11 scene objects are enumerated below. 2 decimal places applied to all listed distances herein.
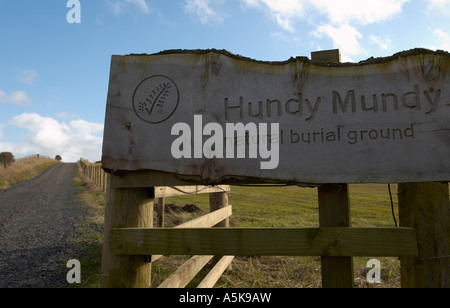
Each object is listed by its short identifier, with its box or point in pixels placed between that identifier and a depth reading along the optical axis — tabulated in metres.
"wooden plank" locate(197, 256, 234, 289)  3.74
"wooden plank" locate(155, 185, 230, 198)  3.49
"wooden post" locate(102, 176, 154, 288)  1.92
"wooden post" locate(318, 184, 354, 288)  1.66
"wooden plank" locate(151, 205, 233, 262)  3.58
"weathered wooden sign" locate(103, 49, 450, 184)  1.61
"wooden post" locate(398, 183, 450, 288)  1.83
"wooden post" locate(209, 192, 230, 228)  5.46
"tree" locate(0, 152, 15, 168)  33.67
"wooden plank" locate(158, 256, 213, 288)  2.77
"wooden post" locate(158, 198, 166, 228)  5.54
